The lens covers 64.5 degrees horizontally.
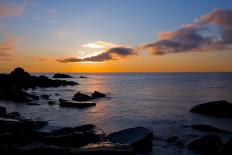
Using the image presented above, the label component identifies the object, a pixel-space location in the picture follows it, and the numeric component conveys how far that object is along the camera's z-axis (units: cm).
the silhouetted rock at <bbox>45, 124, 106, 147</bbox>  840
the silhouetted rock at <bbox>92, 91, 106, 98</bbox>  3105
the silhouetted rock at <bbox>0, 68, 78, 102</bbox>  2650
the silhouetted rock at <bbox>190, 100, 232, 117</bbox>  1726
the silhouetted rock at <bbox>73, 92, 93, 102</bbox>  2658
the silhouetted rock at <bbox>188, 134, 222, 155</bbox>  917
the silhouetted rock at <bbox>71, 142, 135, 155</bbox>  666
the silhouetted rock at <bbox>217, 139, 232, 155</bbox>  777
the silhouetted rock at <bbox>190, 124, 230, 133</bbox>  1258
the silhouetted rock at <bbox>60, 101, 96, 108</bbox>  2172
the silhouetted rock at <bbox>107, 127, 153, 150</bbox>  920
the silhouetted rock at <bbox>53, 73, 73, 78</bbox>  10231
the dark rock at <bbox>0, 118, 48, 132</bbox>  1063
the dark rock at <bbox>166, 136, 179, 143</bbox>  1084
